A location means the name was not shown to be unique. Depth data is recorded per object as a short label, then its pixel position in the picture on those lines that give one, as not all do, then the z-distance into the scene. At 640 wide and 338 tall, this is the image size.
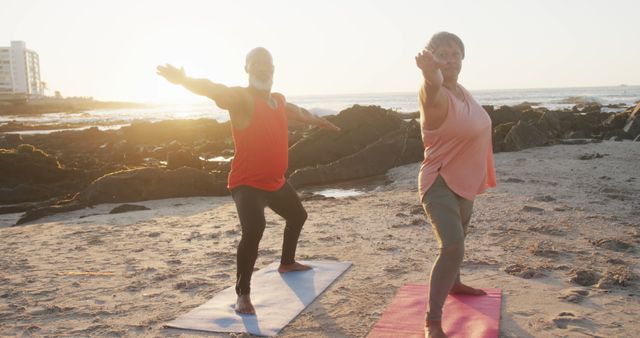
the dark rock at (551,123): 18.50
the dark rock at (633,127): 19.27
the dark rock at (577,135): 20.19
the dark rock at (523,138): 16.61
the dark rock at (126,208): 10.81
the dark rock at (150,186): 12.45
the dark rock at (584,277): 5.28
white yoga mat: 4.62
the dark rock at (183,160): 15.53
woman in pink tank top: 3.82
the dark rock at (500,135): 16.80
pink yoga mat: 4.27
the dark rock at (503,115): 21.48
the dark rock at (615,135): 19.06
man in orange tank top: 4.86
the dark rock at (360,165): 14.23
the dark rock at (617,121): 22.85
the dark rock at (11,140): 24.96
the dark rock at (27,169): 15.09
